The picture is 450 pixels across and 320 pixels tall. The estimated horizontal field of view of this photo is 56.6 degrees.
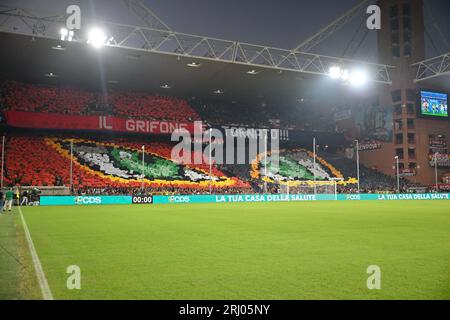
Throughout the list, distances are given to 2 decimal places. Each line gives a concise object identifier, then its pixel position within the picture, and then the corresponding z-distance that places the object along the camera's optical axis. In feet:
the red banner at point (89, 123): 149.79
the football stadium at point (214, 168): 23.80
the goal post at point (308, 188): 161.89
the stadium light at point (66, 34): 109.70
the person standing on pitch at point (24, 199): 113.60
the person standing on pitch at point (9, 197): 82.43
